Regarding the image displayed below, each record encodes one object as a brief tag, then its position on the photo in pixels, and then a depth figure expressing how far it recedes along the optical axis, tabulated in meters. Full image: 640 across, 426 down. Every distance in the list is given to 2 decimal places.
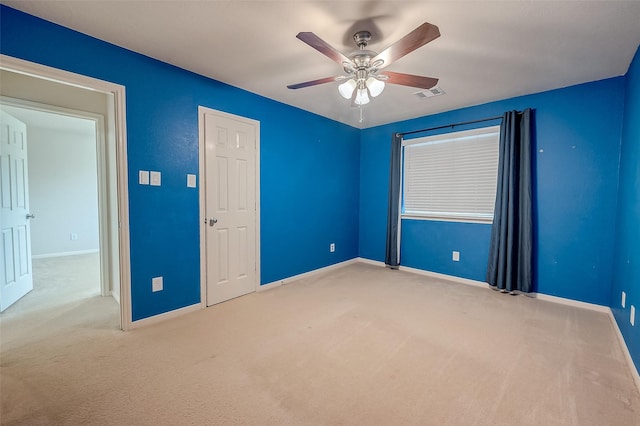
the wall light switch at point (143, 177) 2.48
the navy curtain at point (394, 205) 4.42
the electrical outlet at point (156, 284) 2.60
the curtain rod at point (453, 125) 3.55
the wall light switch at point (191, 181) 2.81
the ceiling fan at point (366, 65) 1.63
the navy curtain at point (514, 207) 3.25
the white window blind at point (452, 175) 3.66
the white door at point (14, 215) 2.82
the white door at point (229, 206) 2.99
